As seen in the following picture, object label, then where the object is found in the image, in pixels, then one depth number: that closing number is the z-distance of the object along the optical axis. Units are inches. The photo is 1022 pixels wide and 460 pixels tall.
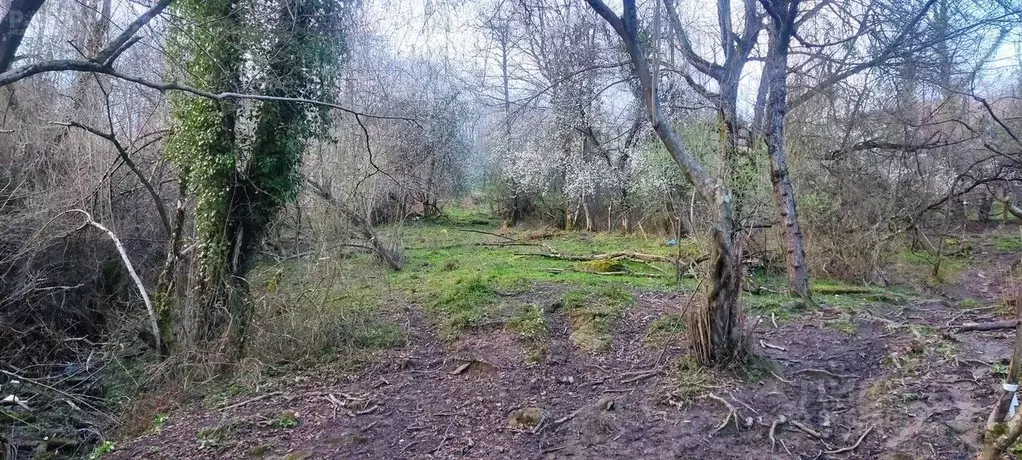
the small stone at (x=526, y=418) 177.8
